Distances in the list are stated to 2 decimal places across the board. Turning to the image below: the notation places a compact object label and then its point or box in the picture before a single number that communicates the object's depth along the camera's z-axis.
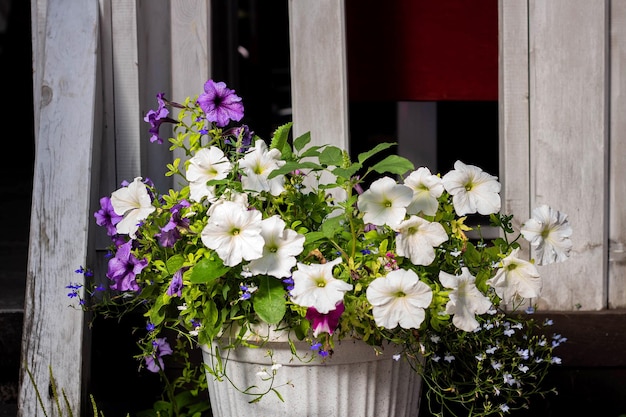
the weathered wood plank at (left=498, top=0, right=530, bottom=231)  2.96
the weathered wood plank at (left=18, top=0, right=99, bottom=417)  2.77
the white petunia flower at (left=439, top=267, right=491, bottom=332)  2.52
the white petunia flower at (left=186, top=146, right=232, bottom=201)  2.62
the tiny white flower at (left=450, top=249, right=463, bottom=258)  2.61
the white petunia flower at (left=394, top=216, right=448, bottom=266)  2.54
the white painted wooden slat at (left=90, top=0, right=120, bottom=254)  2.96
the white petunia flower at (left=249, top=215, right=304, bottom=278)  2.54
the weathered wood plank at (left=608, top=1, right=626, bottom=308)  2.96
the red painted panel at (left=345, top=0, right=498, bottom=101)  3.15
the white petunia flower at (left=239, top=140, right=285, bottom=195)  2.59
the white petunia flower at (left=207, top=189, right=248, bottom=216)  2.59
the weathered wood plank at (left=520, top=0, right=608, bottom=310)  2.95
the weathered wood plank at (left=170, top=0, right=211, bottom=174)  2.97
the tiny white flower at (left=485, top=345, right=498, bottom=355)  2.63
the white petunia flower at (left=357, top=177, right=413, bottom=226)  2.54
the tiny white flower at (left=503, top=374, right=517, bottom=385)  2.61
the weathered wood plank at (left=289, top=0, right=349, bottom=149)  2.96
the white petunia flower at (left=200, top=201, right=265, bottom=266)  2.53
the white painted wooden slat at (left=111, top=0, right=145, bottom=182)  2.95
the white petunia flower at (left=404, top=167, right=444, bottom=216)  2.58
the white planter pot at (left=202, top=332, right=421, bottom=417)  2.61
